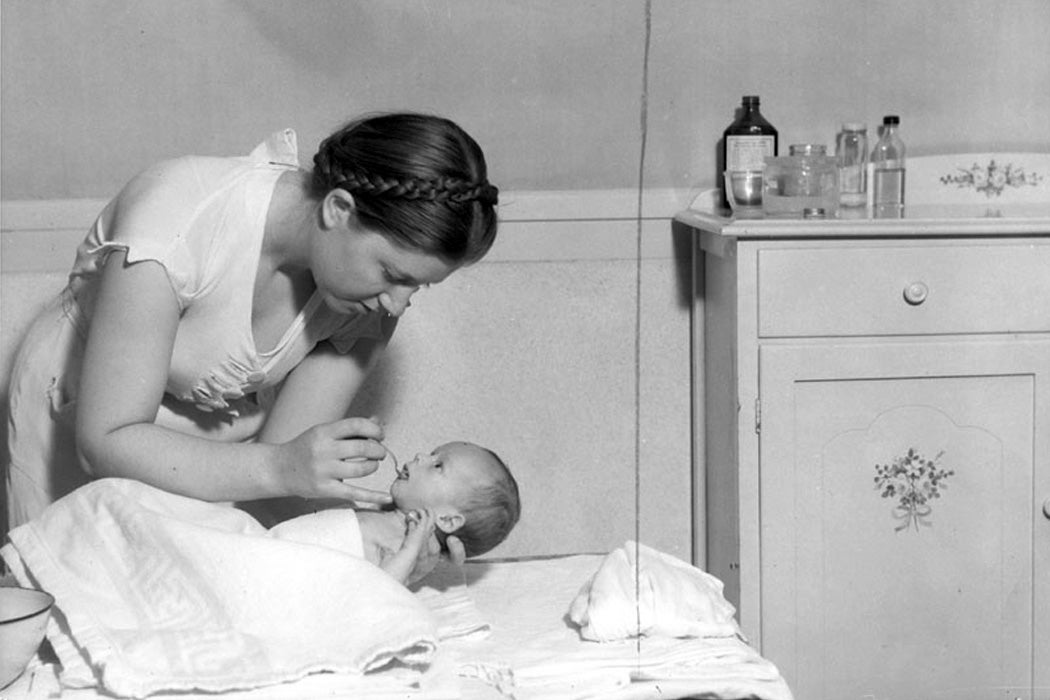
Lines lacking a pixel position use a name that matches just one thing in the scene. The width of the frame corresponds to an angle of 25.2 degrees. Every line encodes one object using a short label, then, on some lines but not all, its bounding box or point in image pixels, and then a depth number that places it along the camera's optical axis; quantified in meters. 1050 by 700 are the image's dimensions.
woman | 2.86
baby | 2.99
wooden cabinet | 3.41
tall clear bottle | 3.68
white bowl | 2.65
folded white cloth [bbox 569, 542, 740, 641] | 2.83
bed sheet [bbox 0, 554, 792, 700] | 2.68
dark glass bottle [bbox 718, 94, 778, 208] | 3.65
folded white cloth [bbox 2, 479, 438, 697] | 2.67
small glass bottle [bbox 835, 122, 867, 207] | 3.68
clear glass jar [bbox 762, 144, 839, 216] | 3.51
